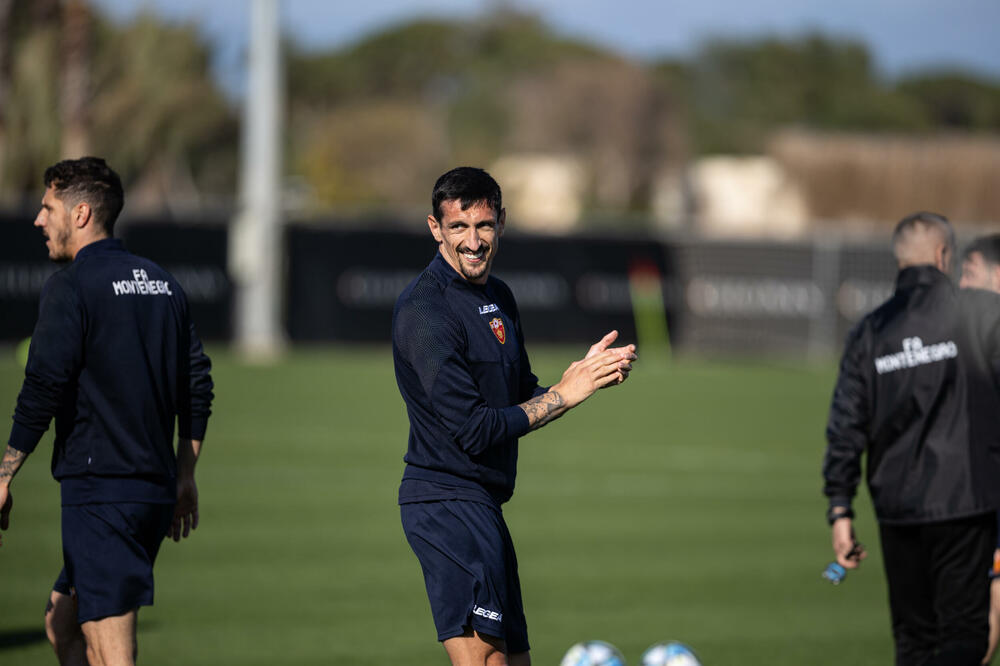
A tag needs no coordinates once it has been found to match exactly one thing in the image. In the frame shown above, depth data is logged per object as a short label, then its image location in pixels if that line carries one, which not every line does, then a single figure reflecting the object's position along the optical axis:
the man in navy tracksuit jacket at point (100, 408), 10.93
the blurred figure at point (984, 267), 12.53
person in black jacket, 11.86
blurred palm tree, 73.25
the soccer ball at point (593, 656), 13.59
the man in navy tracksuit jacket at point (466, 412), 10.27
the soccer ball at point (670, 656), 13.57
